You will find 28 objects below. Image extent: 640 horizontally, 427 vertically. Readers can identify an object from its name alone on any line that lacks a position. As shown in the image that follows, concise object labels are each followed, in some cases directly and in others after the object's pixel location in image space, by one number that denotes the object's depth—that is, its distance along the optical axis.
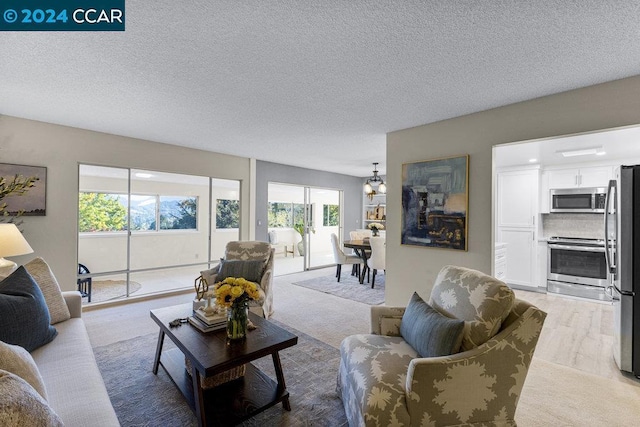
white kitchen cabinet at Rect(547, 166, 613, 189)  4.63
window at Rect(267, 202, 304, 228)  6.43
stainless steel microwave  4.64
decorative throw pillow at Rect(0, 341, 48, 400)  1.03
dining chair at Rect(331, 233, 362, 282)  5.79
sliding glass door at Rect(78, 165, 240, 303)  4.14
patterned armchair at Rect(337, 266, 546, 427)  1.43
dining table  5.57
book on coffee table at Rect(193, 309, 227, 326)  2.11
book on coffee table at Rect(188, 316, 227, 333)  2.08
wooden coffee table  1.70
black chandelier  5.88
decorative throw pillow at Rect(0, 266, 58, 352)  1.68
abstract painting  3.29
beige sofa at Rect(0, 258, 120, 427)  0.82
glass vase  1.93
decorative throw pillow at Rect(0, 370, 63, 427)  0.74
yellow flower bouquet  1.92
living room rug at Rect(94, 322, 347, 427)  1.86
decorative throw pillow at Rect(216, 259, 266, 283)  3.49
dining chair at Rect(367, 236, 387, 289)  5.19
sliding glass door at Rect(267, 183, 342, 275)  6.55
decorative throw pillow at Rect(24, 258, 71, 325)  2.19
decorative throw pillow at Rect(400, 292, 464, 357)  1.54
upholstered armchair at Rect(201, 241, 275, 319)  3.49
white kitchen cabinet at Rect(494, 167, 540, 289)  5.10
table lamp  2.64
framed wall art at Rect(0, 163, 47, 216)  3.36
